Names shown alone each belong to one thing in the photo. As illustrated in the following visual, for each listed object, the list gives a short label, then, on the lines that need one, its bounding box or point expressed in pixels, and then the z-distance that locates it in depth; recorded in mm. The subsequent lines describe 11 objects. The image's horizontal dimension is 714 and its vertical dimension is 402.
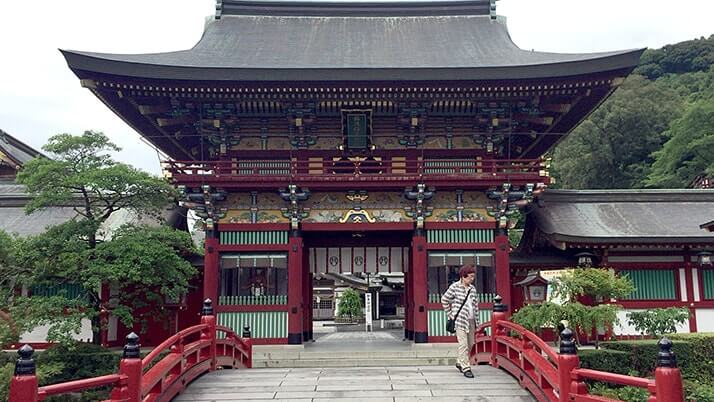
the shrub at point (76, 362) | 13883
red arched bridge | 5957
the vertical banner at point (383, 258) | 17844
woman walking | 9758
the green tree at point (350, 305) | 42094
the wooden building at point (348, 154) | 14539
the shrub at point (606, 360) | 13711
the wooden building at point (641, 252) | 17141
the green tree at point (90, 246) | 13531
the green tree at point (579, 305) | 12789
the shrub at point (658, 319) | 15094
